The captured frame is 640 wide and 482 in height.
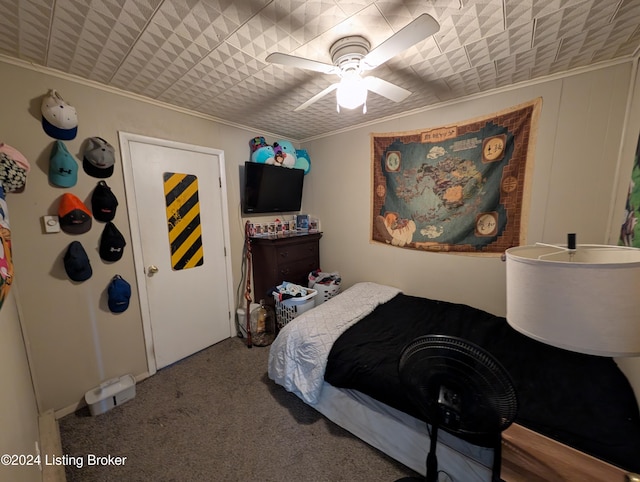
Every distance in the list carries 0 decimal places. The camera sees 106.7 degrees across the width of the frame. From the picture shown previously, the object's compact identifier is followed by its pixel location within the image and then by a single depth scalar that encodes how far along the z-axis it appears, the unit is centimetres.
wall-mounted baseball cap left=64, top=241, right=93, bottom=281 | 166
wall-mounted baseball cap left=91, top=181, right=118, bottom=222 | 175
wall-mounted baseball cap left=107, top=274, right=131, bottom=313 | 186
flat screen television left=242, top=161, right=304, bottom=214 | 260
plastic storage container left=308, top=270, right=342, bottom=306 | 278
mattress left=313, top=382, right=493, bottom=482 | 114
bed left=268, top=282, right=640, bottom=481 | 92
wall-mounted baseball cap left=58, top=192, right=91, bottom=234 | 161
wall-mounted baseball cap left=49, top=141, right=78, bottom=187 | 156
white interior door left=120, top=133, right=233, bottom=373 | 202
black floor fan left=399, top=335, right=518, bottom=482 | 82
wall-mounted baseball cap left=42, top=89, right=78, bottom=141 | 150
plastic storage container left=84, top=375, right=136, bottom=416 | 173
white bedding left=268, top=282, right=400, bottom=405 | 160
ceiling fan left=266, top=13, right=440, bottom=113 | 111
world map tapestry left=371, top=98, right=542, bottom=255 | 190
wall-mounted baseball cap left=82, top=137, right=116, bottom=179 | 167
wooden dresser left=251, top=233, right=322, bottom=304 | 264
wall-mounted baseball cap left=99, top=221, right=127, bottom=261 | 180
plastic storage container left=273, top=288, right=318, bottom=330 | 245
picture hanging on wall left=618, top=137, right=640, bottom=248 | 126
